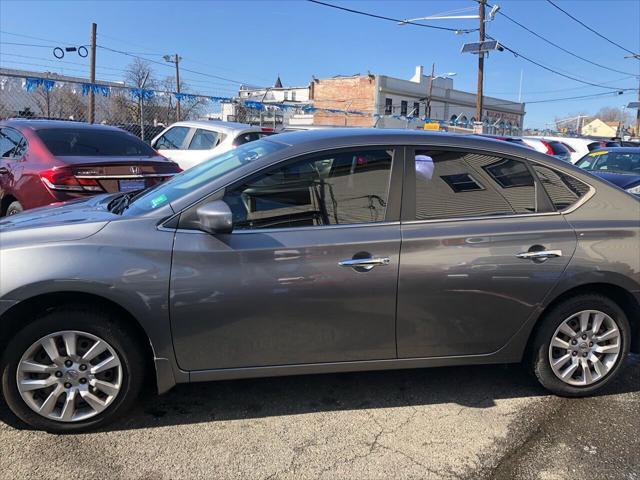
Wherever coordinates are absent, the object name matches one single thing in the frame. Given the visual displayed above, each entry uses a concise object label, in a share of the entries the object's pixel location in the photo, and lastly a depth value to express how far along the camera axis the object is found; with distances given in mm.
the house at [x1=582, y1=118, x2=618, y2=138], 103625
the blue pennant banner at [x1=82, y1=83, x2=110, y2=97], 12766
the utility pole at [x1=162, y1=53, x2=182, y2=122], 43250
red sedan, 5309
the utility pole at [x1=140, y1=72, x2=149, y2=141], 12992
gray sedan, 2816
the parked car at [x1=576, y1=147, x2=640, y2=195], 8461
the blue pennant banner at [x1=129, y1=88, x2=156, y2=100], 12816
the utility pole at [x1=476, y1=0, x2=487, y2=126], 22781
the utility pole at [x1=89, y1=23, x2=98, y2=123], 21844
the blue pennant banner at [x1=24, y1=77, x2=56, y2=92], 11140
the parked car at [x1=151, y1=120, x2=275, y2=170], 9014
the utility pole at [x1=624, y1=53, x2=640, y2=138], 46406
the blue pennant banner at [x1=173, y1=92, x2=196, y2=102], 14831
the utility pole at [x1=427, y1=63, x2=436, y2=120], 48312
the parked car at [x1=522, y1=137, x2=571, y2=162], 15688
